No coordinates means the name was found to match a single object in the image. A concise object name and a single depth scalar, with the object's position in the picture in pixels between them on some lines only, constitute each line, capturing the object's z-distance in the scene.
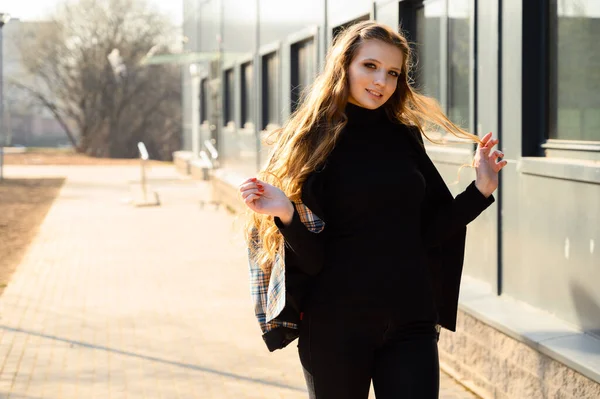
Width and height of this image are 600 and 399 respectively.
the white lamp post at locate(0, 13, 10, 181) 24.80
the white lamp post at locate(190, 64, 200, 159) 29.25
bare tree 50.81
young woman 3.03
